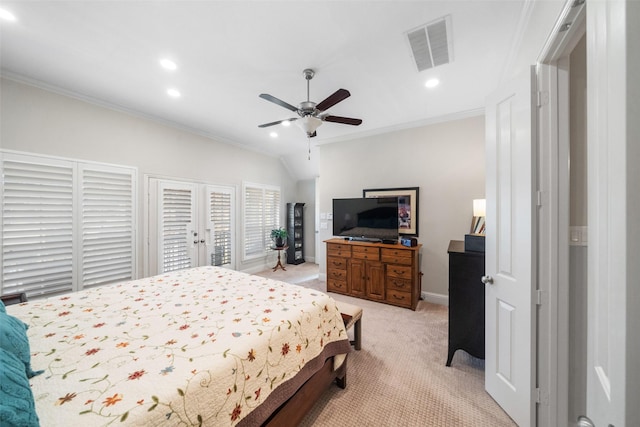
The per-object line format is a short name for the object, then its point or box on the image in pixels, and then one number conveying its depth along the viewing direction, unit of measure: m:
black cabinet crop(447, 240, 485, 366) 1.85
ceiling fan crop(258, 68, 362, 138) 2.04
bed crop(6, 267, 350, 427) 0.80
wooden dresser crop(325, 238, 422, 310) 3.15
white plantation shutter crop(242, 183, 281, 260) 4.88
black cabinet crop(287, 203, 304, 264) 5.76
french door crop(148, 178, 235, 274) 3.44
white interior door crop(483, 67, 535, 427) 1.32
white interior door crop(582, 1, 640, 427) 0.38
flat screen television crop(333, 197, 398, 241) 3.51
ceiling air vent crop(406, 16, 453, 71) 1.76
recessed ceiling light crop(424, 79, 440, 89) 2.46
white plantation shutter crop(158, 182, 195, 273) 3.50
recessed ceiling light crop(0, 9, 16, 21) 1.62
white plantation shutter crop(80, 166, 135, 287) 2.78
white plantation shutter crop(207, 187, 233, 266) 4.16
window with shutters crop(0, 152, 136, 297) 2.31
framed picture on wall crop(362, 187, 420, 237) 3.59
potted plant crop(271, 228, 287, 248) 5.29
